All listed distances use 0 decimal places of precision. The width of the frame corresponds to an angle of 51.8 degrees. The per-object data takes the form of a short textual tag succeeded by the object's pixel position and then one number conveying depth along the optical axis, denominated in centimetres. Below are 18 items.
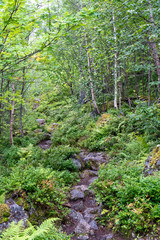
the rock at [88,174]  795
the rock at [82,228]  450
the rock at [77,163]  854
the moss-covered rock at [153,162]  519
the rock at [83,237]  426
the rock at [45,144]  1230
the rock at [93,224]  464
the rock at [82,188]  666
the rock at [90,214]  507
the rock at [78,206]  566
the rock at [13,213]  376
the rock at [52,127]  1537
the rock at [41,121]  1768
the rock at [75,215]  508
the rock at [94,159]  862
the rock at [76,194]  610
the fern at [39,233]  283
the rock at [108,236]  407
